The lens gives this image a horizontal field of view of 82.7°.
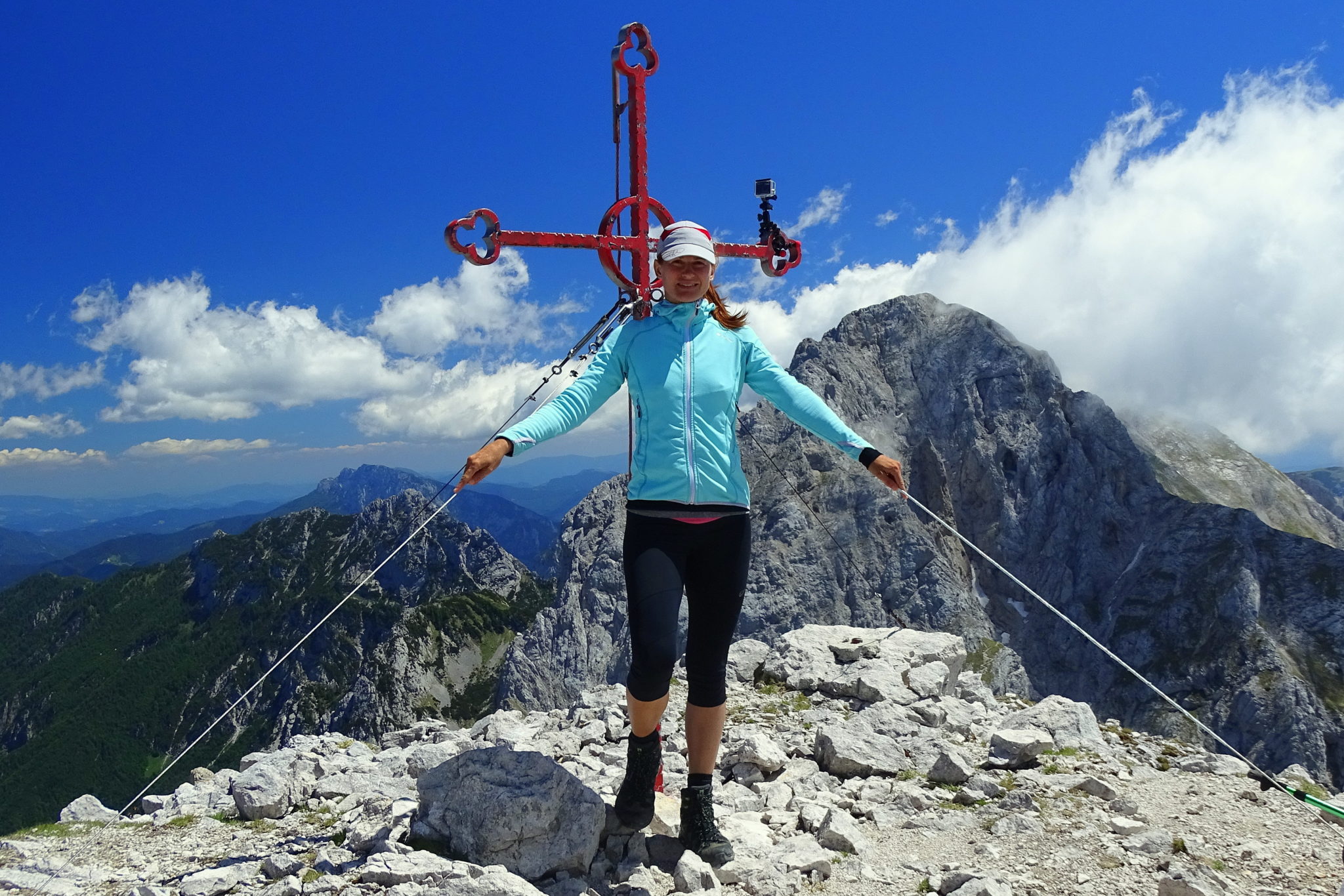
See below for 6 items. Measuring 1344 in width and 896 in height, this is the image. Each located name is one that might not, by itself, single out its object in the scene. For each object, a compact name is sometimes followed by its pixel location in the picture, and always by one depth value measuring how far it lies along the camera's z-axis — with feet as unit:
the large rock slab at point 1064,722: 26.53
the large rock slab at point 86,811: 25.80
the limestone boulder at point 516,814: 16.72
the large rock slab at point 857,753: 23.91
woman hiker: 16.17
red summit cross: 21.57
